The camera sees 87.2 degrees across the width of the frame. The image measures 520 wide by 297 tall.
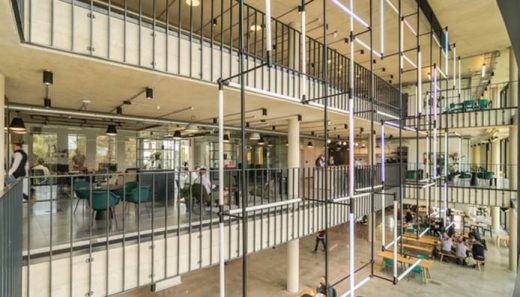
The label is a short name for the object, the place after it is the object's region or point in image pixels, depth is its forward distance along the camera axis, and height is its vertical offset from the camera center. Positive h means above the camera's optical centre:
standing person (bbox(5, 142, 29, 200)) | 5.25 -0.28
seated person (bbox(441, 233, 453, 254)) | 11.05 -3.85
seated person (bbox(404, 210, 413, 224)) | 15.31 -3.76
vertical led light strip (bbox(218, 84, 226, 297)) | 2.05 -0.20
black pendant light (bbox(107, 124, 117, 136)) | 7.74 +0.56
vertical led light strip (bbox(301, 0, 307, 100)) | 2.61 +1.03
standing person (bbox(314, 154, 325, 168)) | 11.26 -0.49
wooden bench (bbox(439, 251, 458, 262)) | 10.96 -4.23
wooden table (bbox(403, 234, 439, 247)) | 11.19 -3.79
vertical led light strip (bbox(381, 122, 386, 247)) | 3.76 -0.03
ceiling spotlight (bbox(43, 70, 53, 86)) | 3.60 +0.97
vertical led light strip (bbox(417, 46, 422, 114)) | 4.11 +0.99
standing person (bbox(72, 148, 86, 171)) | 11.52 -0.49
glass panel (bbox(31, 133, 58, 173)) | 10.59 -0.02
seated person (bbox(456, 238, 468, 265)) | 10.63 -3.99
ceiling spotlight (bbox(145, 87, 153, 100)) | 4.55 +0.97
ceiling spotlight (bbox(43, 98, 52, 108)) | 5.22 +0.91
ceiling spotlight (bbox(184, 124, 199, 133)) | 8.27 +0.69
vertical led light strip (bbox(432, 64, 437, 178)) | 5.09 +0.69
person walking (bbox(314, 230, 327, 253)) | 11.90 -3.98
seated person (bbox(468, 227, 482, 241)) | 12.06 -3.85
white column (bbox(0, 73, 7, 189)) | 3.52 +0.40
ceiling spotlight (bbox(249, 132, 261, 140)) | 9.55 +0.49
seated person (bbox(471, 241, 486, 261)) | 10.32 -3.83
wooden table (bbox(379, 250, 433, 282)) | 8.83 -3.79
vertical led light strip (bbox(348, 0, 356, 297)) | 2.45 -0.28
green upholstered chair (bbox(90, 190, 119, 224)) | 4.25 -0.79
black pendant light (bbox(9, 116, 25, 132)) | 5.65 +0.51
